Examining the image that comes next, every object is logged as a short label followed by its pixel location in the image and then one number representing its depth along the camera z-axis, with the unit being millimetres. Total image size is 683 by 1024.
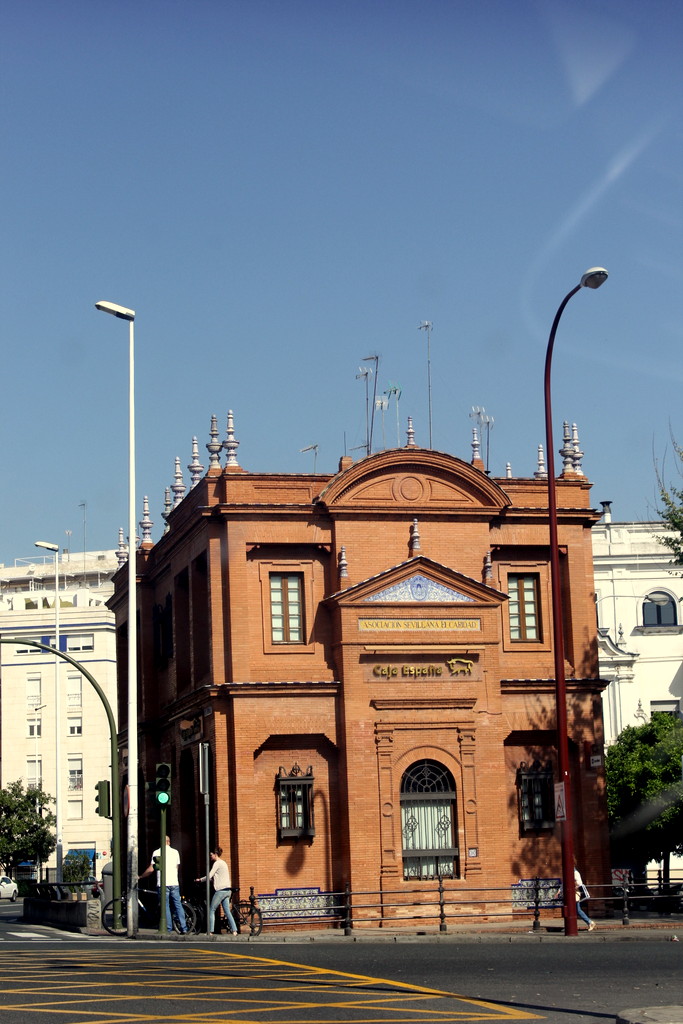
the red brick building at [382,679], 34219
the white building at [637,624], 60344
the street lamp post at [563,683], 26734
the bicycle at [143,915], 30617
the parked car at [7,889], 72562
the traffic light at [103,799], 33625
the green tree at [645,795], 46156
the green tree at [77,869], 70562
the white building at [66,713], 88312
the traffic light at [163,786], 28656
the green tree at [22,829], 75562
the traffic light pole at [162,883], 28641
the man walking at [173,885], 29625
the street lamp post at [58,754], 53641
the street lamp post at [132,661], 29656
